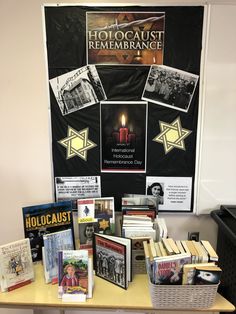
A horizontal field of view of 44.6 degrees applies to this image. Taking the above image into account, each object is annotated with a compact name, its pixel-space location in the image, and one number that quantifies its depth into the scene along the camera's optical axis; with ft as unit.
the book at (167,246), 4.44
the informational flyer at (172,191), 6.04
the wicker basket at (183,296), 4.23
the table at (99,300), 4.35
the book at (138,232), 5.07
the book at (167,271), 4.19
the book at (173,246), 4.46
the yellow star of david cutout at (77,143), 5.94
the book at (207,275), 4.15
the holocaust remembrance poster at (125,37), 5.50
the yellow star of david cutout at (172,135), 5.87
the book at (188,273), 4.18
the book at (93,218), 5.66
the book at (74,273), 4.52
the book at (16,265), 4.61
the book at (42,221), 5.16
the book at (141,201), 5.98
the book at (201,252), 4.35
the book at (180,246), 4.51
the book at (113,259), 4.64
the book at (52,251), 4.82
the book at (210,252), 4.35
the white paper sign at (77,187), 6.10
